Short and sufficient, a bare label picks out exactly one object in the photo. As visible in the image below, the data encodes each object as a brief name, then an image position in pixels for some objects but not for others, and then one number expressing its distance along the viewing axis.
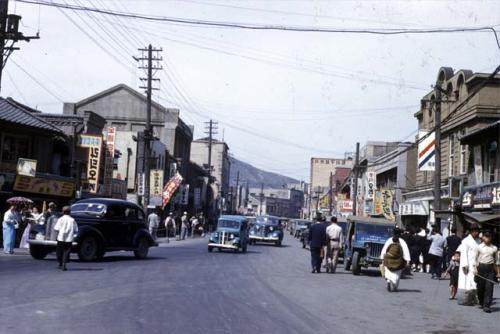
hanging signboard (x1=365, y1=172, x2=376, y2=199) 61.03
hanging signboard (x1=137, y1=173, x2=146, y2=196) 48.89
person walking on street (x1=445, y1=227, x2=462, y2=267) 21.14
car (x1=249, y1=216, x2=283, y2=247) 46.88
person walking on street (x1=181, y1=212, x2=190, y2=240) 47.65
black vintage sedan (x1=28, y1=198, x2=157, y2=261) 21.64
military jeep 23.55
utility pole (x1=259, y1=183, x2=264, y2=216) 190.62
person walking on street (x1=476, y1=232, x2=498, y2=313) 14.48
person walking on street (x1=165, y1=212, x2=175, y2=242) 46.54
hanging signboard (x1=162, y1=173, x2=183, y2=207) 47.13
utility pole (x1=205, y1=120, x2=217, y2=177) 82.56
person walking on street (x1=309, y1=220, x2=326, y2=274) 21.67
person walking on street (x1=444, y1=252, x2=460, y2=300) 16.47
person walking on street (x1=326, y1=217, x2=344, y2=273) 22.14
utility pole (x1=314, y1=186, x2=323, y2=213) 125.04
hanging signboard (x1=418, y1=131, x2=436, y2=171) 31.66
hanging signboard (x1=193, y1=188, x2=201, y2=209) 87.78
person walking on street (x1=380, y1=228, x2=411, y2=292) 17.58
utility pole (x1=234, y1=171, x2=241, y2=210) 152.66
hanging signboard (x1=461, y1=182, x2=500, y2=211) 27.09
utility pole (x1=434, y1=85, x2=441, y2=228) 28.66
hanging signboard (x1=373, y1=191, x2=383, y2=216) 52.06
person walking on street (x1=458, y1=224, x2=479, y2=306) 15.09
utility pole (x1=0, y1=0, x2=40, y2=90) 24.58
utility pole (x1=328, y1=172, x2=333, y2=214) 92.61
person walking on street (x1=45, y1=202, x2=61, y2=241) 21.45
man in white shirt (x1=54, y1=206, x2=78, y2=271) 18.16
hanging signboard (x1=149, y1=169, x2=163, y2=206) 54.50
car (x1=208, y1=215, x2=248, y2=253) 32.88
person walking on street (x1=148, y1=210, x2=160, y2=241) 37.94
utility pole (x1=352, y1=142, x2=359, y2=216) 56.58
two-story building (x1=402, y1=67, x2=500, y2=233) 32.09
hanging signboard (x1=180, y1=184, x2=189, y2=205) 72.50
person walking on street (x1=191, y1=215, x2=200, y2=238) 54.89
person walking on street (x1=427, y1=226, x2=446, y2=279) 23.69
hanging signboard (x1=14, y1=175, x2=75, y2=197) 35.38
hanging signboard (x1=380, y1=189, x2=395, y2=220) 49.64
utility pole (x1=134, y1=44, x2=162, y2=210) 39.78
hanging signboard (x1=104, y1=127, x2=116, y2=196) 47.34
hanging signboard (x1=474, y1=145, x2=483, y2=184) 32.53
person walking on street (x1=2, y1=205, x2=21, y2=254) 23.81
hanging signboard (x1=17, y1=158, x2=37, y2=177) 32.16
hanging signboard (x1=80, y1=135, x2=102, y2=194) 43.16
